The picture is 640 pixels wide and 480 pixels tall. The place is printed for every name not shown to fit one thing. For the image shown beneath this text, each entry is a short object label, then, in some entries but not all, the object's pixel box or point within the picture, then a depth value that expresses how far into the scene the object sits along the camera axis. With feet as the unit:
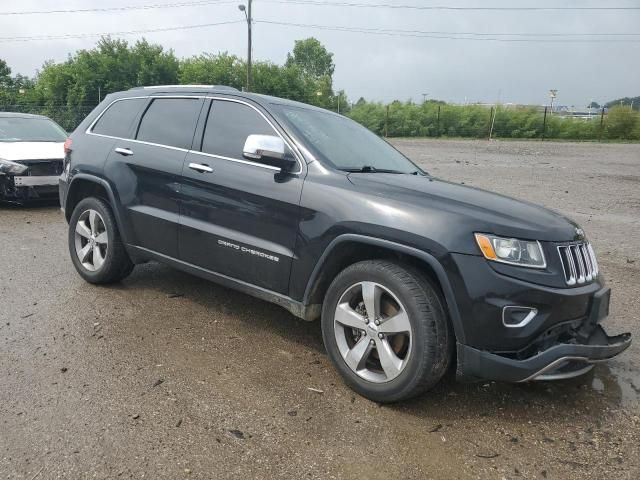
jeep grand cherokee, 9.49
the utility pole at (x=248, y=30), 114.01
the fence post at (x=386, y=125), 130.11
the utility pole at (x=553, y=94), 135.85
